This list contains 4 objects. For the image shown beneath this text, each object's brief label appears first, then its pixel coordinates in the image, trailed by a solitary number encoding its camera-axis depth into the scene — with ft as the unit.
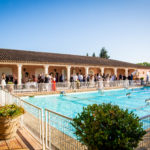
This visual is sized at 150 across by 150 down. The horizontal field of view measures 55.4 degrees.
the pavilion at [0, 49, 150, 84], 53.13
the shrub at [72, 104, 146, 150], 6.95
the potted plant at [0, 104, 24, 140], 13.16
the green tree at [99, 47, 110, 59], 264.72
